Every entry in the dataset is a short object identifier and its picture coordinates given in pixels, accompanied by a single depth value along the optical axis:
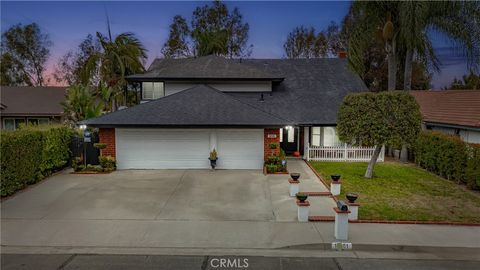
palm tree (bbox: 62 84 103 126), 19.86
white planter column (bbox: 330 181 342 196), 11.13
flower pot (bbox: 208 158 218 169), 15.21
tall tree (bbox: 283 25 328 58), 41.28
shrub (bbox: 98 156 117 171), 14.91
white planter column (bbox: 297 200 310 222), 8.55
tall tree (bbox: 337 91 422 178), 12.51
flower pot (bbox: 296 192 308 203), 8.46
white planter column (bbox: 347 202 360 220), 8.50
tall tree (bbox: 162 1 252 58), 41.03
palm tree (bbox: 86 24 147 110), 24.17
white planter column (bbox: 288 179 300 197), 10.88
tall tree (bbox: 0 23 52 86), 42.47
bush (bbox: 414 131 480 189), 12.07
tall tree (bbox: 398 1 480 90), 15.29
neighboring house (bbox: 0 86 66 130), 27.06
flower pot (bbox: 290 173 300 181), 10.60
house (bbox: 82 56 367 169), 15.30
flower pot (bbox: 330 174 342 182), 11.03
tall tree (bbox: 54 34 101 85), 42.62
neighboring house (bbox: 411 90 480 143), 15.30
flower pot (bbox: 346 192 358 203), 8.24
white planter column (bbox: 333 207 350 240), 7.36
